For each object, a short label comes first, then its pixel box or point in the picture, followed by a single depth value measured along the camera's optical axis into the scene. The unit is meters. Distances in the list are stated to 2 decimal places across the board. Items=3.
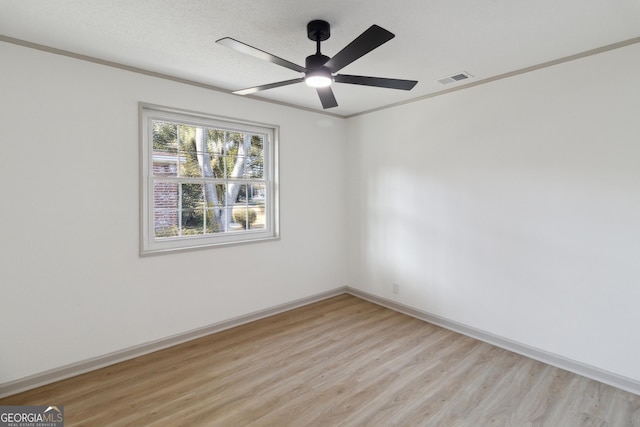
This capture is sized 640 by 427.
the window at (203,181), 3.00
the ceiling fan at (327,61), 1.68
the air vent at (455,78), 2.94
